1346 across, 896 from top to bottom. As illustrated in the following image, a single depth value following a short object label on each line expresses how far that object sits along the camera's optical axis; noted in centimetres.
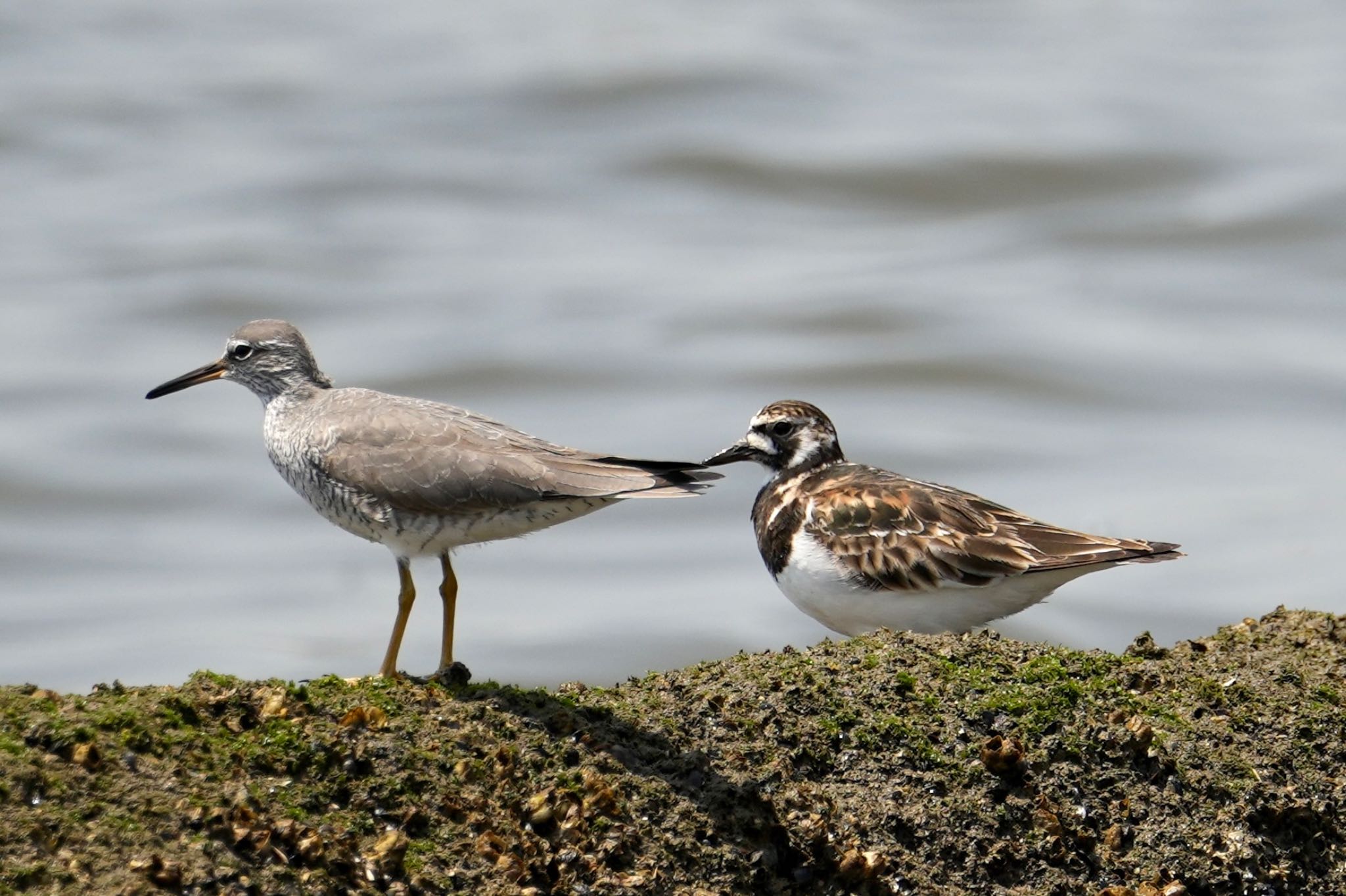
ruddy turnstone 1577
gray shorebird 1330
